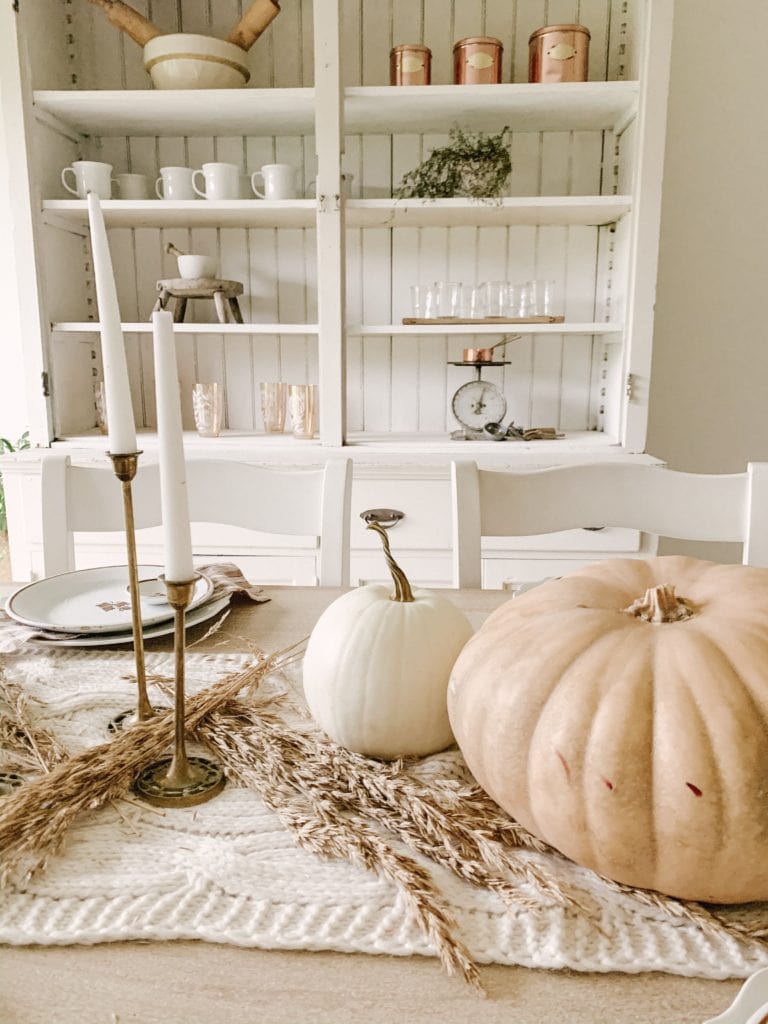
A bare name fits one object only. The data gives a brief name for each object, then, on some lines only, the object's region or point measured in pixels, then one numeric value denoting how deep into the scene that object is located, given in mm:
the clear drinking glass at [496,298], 2057
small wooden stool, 2051
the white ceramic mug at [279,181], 1981
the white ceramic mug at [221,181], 1973
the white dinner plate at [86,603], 810
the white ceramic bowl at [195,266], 2070
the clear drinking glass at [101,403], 2203
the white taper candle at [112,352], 542
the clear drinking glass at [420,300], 2121
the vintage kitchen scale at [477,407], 2158
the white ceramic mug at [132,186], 2078
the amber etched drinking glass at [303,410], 2104
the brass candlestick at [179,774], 484
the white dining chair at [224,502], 1136
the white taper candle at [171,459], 449
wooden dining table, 355
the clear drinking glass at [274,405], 2209
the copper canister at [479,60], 1896
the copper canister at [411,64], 1923
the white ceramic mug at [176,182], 2008
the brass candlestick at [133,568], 591
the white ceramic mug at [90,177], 1994
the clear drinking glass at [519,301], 2074
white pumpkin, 547
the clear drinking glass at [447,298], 2088
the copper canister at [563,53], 1871
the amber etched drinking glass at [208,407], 2139
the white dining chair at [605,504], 1120
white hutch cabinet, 1900
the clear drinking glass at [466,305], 2102
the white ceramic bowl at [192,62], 1911
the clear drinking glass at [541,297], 2074
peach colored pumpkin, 390
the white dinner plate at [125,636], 786
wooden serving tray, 1994
